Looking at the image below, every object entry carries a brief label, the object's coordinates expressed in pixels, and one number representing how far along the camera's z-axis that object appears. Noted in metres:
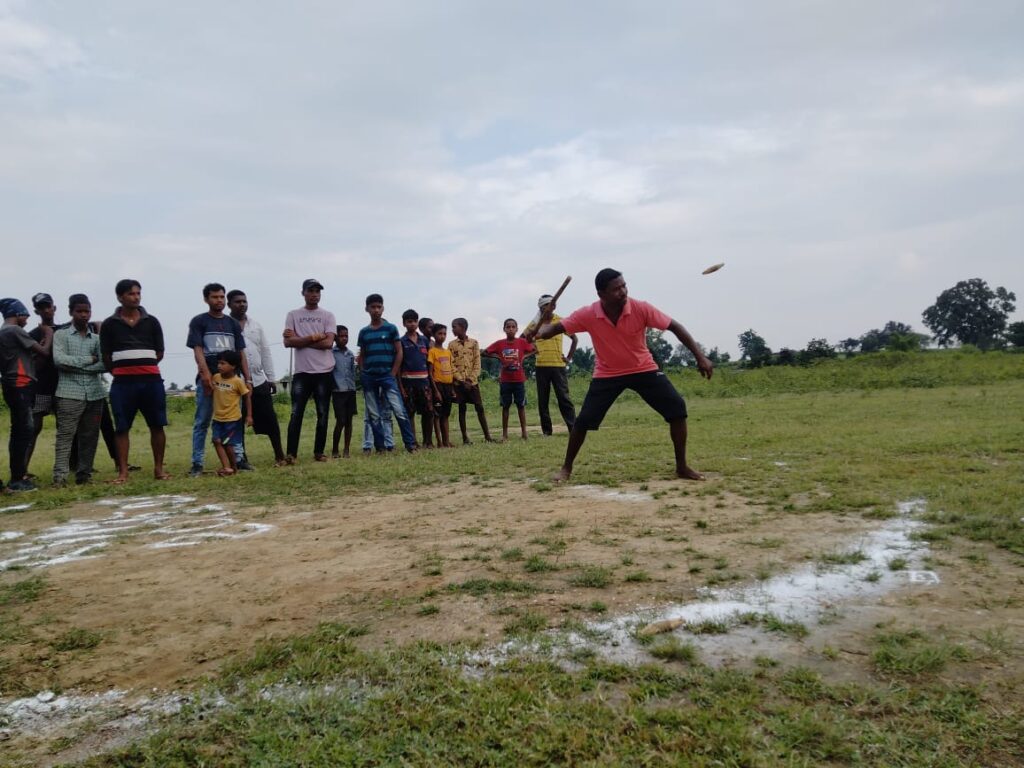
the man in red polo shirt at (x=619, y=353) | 5.86
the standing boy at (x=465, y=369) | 9.76
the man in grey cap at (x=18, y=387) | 6.72
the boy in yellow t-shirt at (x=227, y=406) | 7.33
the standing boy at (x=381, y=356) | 8.62
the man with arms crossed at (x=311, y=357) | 8.22
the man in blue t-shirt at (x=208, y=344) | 7.40
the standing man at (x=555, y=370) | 9.73
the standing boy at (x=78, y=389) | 6.97
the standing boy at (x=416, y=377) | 9.21
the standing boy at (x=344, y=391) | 8.89
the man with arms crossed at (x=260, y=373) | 8.01
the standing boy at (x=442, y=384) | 9.59
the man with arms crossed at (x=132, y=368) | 6.93
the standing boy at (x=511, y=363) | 10.10
